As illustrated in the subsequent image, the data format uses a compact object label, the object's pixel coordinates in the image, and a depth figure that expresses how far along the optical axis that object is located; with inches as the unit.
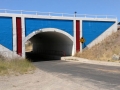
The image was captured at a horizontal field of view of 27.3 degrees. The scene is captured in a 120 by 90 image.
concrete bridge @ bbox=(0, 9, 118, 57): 1226.6
